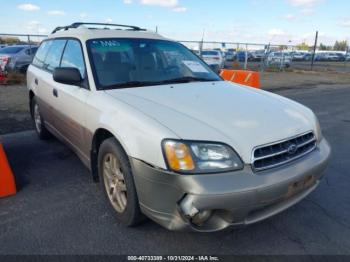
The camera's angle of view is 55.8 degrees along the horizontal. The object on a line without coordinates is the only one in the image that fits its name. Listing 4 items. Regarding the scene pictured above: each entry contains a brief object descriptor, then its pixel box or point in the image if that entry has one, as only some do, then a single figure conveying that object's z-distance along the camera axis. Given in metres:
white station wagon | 2.32
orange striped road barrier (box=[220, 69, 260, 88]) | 8.84
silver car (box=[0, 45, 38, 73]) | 12.95
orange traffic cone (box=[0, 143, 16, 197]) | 3.52
